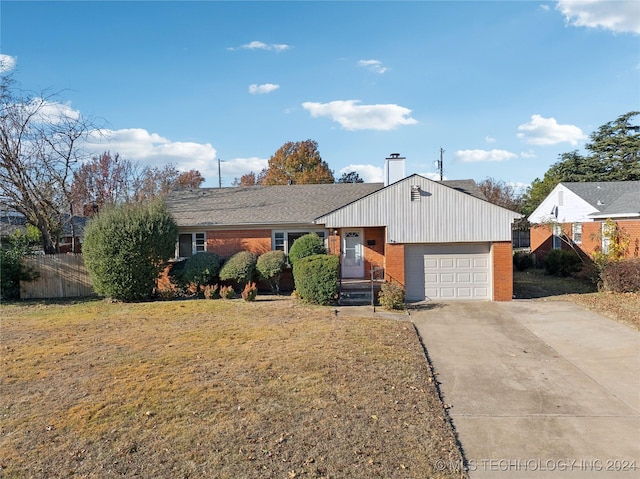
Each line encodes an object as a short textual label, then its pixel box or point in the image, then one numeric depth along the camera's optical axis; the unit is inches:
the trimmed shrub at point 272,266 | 614.2
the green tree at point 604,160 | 1595.7
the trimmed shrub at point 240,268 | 607.8
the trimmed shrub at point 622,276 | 582.6
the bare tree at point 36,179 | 693.3
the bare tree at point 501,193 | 1634.8
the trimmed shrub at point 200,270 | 609.6
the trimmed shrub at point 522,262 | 964.6
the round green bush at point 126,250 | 573.9
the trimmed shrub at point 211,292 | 603.2
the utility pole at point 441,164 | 1413.0
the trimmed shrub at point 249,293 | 577.9
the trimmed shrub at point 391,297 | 527.2
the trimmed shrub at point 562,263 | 781.9
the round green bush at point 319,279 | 542.6
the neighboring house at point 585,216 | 716.7
